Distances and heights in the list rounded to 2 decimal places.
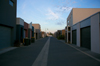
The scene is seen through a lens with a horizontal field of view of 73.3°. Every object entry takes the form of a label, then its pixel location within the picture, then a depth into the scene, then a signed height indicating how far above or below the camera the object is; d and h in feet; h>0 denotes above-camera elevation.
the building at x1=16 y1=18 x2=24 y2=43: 37.19 +4.58
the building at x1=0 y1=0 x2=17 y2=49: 26.21 +4.88
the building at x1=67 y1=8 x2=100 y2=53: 22.00 +0.42
